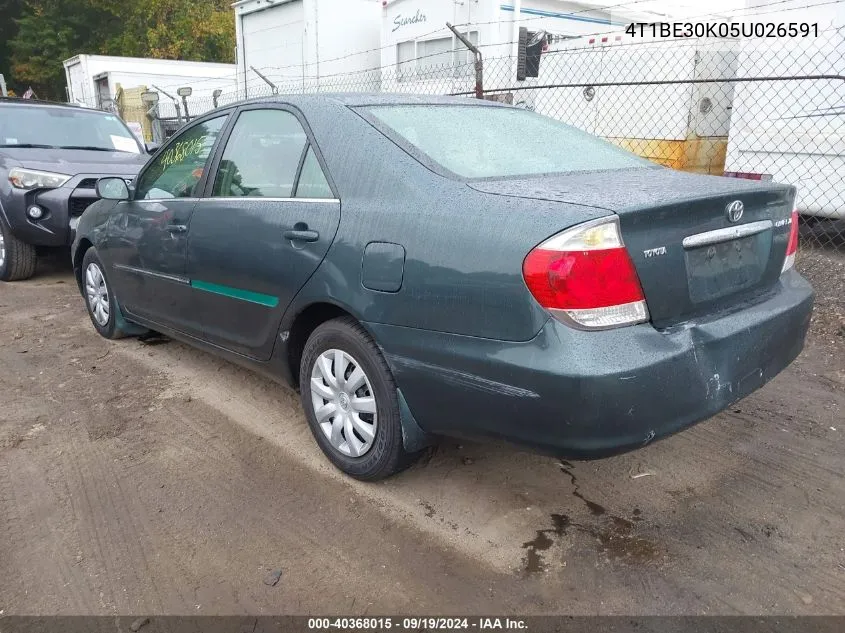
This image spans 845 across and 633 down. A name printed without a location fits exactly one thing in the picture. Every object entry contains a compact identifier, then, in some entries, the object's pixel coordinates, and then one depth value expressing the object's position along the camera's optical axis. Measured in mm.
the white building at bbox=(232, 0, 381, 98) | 14062
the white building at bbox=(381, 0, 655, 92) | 10695
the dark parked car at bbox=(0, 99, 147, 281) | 6371
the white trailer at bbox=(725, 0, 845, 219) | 6230
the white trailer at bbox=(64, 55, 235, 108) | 18984
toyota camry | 2215
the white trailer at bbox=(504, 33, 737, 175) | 7570
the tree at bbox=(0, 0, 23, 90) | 31259
